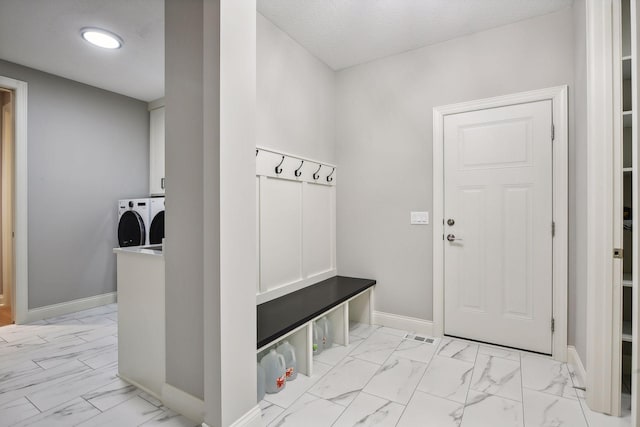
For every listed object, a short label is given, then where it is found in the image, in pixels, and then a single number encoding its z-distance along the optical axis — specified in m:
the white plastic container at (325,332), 2.50
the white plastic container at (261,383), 1.83
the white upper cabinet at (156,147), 4.22
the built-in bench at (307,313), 1.91
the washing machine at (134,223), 3.71
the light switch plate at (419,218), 2.84
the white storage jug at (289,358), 2.05
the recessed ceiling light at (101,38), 2.63
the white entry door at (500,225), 2.40
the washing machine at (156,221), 3.72
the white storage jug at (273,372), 1.92
